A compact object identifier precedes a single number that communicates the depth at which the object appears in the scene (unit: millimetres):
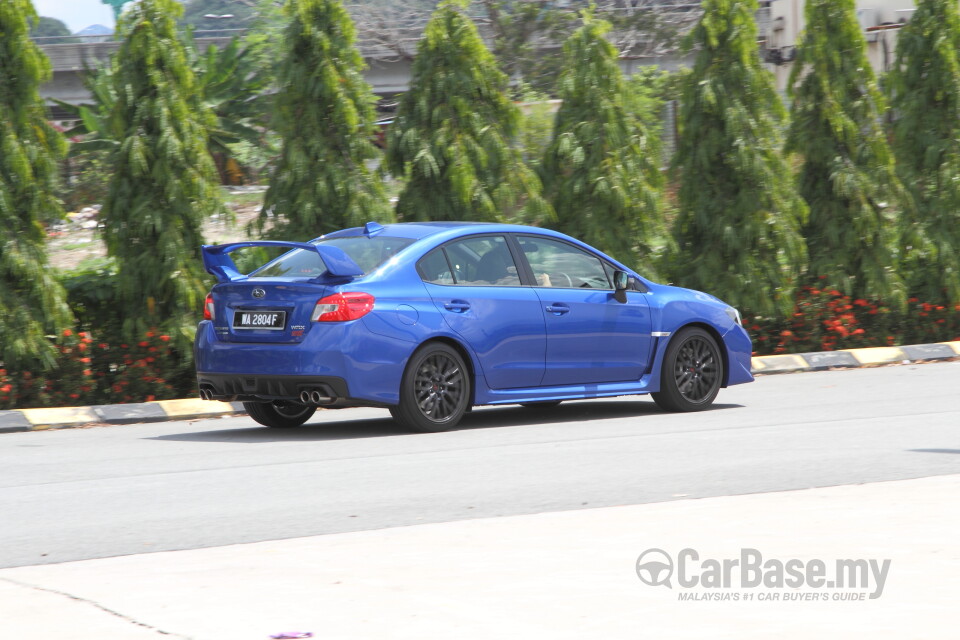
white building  43625
